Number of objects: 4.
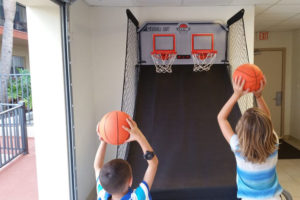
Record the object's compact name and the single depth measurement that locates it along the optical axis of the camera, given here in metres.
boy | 1.15
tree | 5.36
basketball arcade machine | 3.39
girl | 1.33
